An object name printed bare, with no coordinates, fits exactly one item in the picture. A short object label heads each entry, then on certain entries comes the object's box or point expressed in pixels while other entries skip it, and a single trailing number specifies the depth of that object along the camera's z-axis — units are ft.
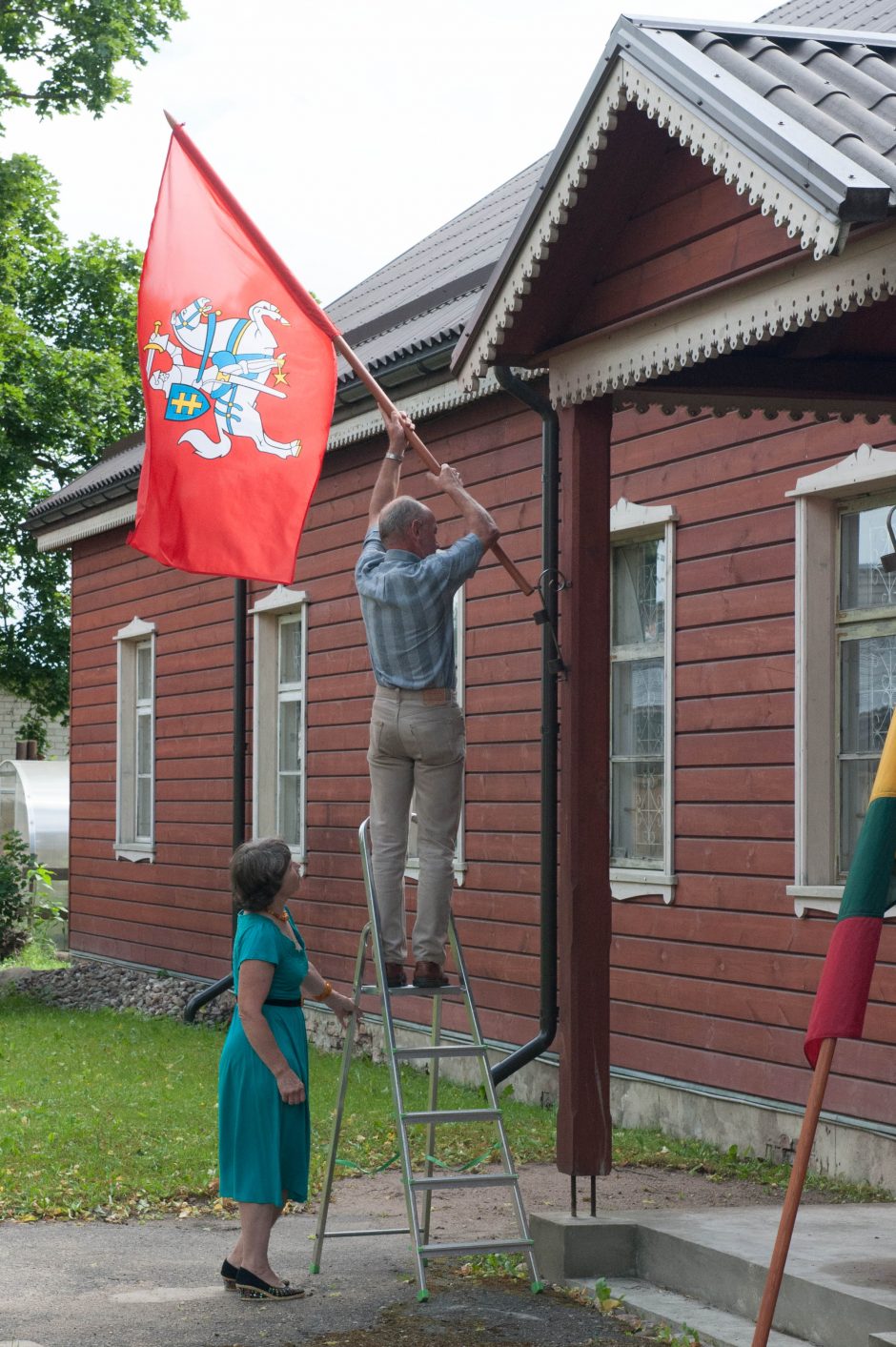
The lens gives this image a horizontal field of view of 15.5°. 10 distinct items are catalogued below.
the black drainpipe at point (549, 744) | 41.50
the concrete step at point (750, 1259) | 31.90
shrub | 107.28
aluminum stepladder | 35.19
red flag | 41.05
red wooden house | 31.28
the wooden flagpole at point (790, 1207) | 25.82
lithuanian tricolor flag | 27.13
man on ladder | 38.38
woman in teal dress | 36.45
